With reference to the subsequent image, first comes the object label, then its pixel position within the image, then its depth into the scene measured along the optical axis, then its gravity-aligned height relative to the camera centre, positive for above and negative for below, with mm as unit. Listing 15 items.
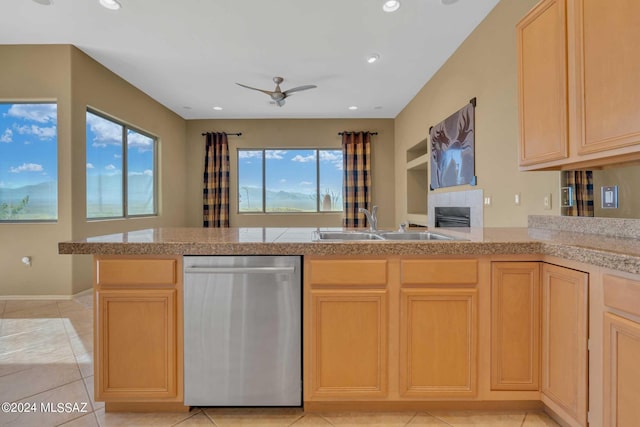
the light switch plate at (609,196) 1692 +79
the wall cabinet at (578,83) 1312 +610
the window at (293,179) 6621 +665
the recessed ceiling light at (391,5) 2768 +1838
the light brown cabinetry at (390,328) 1512 -560
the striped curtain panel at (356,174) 6422 +772
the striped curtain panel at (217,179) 6438 +694
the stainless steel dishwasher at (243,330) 1521 -569
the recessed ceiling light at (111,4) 2760 +1851
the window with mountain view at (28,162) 3639 +603
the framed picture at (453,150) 3311 +720
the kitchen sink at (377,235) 2039 -153
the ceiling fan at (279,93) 4043 +1557
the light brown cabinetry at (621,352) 1081 -505
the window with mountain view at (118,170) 4094 +645
